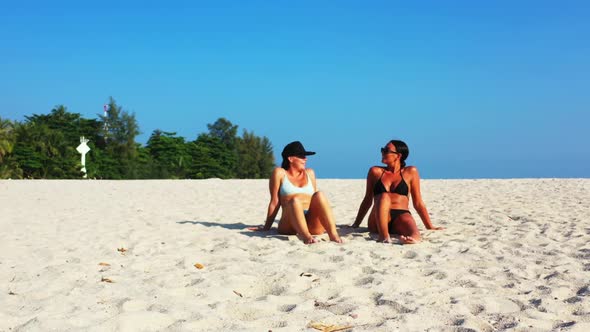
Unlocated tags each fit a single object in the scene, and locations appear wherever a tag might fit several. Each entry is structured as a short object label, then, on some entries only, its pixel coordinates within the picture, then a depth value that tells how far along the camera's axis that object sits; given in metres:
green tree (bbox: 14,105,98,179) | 40.53
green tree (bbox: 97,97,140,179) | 46.53
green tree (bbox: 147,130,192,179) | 50.75
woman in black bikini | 6.27
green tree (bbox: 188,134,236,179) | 51.69
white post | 40.97
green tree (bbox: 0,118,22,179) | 36.94
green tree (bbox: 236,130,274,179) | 56.09
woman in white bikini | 6.15
